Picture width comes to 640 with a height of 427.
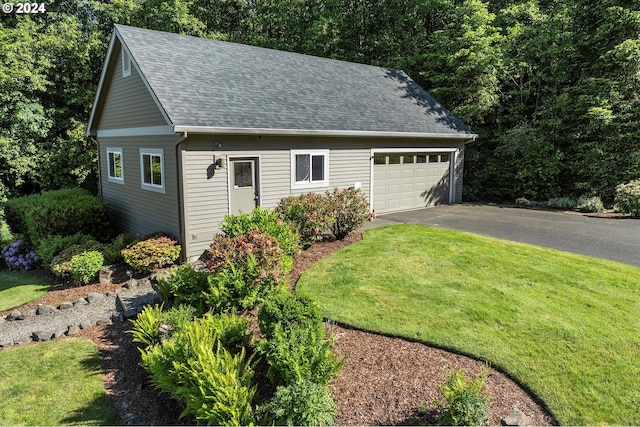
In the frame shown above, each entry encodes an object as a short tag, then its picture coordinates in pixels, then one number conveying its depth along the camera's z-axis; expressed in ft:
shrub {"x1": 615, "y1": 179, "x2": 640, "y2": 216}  44.32
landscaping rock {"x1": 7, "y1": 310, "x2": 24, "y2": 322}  25.36
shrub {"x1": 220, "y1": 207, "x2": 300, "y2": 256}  25.66
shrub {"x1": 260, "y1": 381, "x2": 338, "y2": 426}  12.53
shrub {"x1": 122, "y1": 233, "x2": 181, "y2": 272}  30.22
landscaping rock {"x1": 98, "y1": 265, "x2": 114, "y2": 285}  31.35
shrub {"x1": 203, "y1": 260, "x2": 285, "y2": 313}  19.94
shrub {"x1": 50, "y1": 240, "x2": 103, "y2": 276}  32.35
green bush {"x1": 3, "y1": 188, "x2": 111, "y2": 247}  38.91
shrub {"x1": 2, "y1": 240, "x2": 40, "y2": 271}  39.33
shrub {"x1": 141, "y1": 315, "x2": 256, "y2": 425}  12.69
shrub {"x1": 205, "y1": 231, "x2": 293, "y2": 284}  20.89
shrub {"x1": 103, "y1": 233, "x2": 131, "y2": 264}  33.71
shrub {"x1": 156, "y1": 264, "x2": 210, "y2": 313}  20.83
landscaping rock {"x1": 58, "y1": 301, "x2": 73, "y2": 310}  26.02
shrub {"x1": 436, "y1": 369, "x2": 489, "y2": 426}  12.16
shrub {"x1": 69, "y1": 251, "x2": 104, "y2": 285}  31.12
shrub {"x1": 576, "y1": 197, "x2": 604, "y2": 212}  48.88
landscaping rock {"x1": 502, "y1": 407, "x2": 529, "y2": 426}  12.88
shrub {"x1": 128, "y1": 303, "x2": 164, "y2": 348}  18.12
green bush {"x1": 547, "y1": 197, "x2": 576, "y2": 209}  52.16
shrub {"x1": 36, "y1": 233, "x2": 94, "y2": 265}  35.99
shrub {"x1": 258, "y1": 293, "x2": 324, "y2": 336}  15.01
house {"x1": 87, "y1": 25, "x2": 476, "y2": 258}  32.35
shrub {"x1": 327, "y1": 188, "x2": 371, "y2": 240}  33.81
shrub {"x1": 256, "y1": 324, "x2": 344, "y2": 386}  13.73
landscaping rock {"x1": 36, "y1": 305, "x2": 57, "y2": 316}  25.50
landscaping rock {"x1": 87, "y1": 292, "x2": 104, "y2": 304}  26.91
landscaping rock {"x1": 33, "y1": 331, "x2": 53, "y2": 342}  22.24
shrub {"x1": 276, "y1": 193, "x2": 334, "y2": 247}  31.58
